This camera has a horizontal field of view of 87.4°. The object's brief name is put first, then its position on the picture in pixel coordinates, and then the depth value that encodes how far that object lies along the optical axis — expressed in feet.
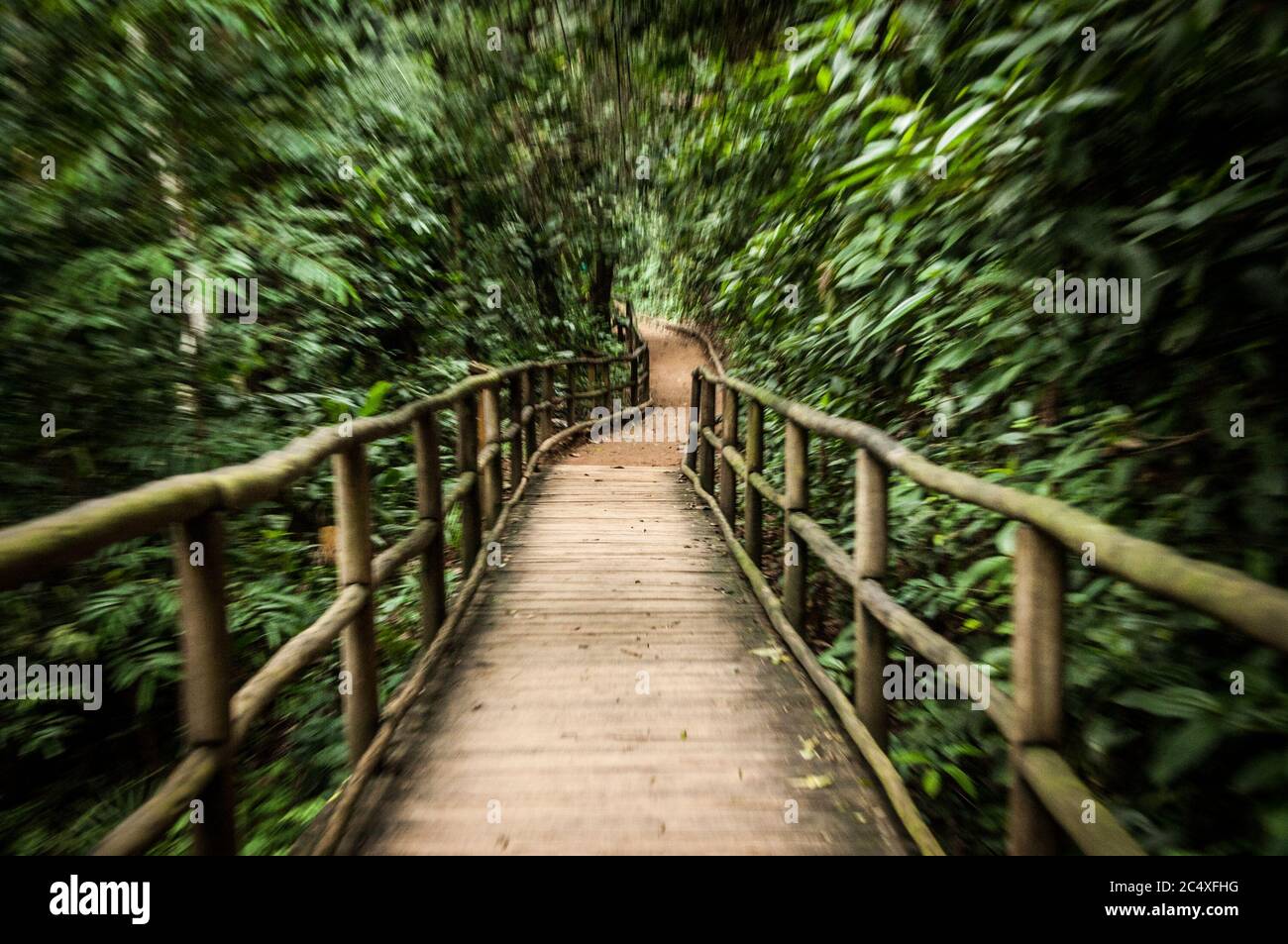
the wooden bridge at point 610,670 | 4.64
